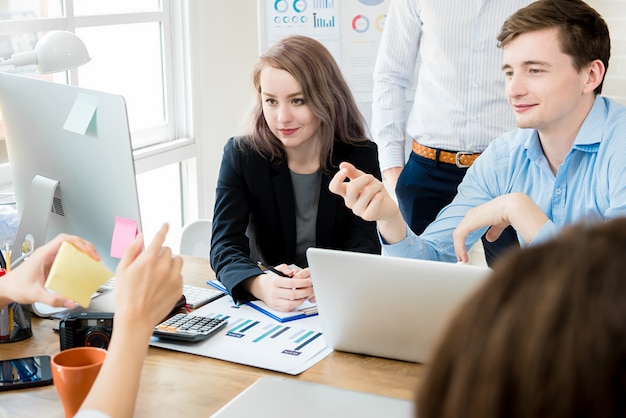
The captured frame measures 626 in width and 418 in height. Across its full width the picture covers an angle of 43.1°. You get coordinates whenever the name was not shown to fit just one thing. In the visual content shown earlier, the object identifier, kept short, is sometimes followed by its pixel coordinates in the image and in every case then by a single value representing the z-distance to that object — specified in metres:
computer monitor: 1.49
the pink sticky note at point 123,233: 1.41
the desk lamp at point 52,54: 1.71
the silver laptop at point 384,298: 1.29
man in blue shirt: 1.79
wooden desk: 1.26
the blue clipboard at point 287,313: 1.62
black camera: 1.44
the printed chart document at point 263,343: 1.41
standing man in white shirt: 2.61
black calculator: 1.50
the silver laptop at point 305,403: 1.21
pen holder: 1.54
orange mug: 1.19
